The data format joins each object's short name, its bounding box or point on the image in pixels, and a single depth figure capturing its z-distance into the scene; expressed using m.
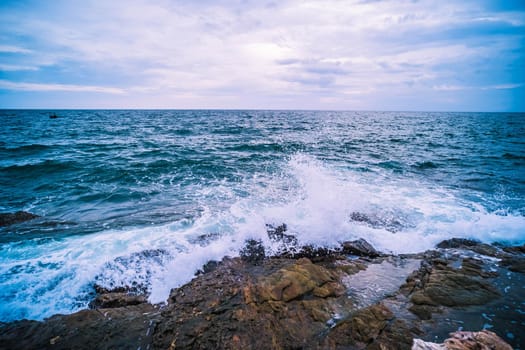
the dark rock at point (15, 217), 6.74
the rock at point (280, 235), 5.48
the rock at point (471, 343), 2.28
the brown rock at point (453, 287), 3.39
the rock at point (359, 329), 2.64
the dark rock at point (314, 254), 4.91
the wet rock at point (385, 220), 6.63
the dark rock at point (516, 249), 5.09
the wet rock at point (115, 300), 3.73
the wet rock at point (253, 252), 4.83
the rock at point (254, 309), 2.66
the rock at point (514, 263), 4.29
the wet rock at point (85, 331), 2.76
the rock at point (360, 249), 5.09
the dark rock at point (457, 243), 5.53
